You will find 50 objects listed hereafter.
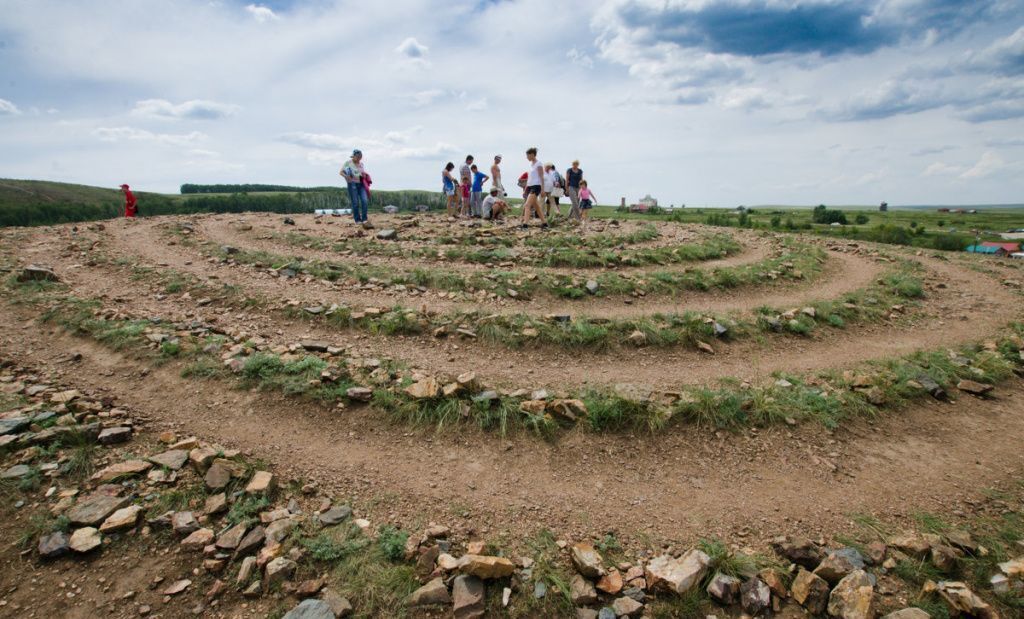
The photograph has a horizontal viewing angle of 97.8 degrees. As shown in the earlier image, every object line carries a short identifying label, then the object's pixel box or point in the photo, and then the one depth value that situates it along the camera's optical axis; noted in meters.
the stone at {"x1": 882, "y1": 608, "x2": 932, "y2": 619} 3.28
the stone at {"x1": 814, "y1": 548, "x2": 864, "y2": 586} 3.66
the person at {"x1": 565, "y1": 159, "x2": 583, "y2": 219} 20.94
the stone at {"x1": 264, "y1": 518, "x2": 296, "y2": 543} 3.91
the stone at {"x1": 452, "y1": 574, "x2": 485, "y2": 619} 3.37
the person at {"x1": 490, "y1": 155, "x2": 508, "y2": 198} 21.47
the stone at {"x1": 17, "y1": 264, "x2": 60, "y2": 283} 10.73
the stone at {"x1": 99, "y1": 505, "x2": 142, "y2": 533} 3.85
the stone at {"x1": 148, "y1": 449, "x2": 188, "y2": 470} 4.66
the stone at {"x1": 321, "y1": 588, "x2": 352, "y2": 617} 3.33
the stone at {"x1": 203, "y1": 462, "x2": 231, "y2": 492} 4.44
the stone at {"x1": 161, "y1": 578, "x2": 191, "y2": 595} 3.44
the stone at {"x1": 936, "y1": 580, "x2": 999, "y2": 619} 3.31
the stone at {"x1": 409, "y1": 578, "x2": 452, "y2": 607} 3.45
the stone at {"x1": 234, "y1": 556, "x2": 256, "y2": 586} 3.55
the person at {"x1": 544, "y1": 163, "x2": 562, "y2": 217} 20.50
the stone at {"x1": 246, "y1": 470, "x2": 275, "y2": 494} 4.42
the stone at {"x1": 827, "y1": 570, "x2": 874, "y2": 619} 3.35
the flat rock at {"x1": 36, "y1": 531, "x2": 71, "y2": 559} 3.61
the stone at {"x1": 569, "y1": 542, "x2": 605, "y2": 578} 3.69
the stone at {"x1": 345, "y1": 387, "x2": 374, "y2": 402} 6.03
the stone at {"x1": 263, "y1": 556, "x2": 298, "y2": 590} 3.54
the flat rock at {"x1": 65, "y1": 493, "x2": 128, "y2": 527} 3.88
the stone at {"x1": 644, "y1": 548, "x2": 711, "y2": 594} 3.59
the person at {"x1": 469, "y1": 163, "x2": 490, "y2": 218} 22.47
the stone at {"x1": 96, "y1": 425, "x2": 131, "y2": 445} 4.98
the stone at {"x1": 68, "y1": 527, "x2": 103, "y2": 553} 3.64
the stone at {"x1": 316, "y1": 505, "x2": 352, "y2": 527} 4.16
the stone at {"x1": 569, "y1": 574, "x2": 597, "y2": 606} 3.50
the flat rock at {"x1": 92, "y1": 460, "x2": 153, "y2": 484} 4.43
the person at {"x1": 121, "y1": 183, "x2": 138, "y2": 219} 23.61
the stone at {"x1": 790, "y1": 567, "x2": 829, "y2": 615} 3.51
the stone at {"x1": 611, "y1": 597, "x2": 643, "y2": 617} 3.42
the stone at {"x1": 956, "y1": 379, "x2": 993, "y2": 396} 6.88
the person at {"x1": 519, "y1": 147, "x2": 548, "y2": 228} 17.73
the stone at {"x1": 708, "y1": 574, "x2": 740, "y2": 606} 3.53
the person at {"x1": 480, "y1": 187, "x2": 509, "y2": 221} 23.33
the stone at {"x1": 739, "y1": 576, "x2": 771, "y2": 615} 3.49
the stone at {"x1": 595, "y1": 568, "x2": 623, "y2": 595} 3.58
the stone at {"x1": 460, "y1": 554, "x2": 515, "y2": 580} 3.62
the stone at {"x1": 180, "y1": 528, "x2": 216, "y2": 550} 3.81
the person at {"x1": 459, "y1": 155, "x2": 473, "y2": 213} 22.57
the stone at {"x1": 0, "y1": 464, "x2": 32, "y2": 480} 4.28
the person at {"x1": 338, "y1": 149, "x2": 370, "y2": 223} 19.08
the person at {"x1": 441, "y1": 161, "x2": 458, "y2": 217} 24.00
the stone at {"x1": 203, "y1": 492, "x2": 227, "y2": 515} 4.18
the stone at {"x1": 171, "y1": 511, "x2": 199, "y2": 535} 3.94
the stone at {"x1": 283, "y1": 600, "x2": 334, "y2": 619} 3.29
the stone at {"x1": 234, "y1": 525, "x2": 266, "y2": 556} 3.79
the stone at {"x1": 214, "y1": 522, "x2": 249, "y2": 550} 3.81
